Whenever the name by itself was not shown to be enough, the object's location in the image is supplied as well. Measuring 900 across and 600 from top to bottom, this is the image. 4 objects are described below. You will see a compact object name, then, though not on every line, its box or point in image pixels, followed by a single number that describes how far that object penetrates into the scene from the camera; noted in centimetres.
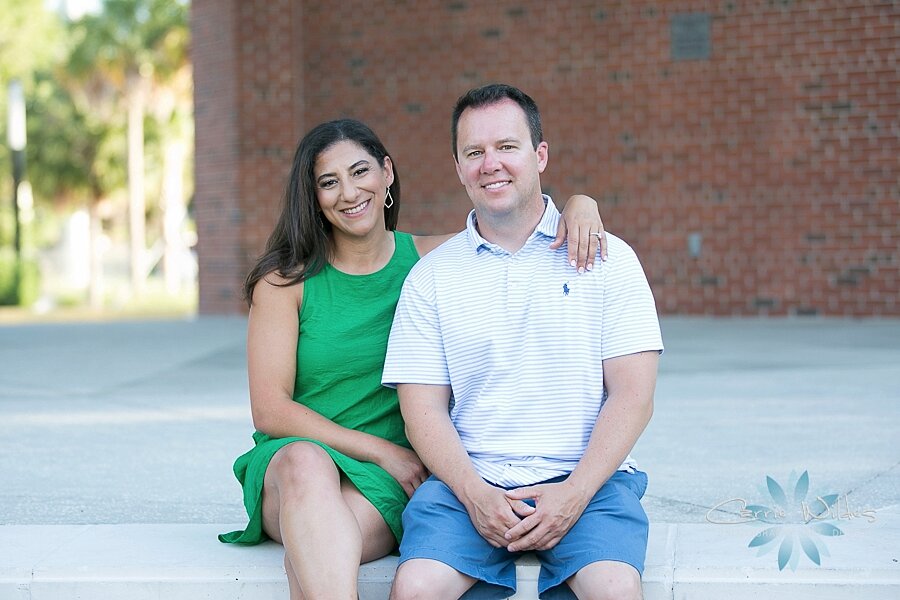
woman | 325
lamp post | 2186
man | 296
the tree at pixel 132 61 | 3066
